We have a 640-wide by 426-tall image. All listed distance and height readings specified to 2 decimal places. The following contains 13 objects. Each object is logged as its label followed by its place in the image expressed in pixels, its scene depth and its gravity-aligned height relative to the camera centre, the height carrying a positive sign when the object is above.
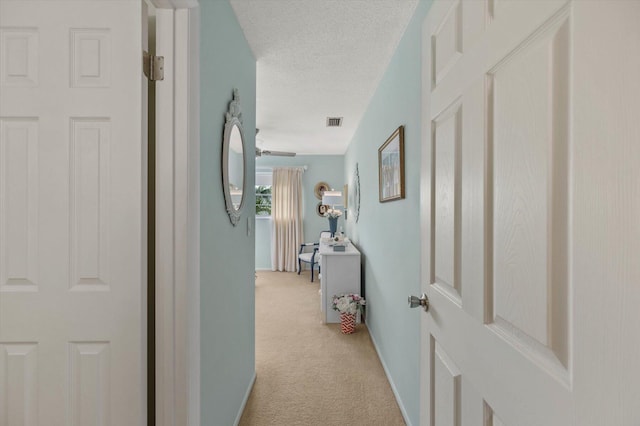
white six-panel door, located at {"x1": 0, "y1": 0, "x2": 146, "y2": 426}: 1.06 -0.01
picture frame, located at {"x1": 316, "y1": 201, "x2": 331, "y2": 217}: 6.43 +0.06
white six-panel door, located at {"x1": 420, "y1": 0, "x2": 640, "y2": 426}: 0.40 +0.00
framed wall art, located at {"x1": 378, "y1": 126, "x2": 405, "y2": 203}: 1.98 +0.33
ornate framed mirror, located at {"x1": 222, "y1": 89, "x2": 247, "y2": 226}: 1.58 +0.28
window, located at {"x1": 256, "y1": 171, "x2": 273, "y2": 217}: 6.62 +0.34
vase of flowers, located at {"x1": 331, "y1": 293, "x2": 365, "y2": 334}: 3.26 -1.04
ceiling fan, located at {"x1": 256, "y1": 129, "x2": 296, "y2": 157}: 4.54 +0.90
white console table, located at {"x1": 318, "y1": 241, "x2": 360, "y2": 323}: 3.56 -0.75
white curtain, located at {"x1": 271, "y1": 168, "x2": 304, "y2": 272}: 6.45 -0.13
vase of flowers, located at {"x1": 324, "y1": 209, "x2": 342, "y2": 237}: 4.44 -0.10
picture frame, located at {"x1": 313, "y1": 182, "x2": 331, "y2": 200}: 6.60 +0.51
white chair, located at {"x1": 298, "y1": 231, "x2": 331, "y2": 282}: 5.68 -0.83
